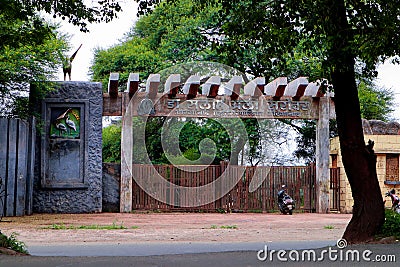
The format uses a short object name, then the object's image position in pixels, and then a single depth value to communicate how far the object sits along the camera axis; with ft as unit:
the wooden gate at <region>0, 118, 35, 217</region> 58.54
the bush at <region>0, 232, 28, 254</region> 26.27
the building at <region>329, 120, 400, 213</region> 75.61
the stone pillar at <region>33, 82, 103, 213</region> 68.28
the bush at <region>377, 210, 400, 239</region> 30.27
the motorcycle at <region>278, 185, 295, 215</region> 70.74
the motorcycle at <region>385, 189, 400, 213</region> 64.95
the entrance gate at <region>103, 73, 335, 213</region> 71.00
